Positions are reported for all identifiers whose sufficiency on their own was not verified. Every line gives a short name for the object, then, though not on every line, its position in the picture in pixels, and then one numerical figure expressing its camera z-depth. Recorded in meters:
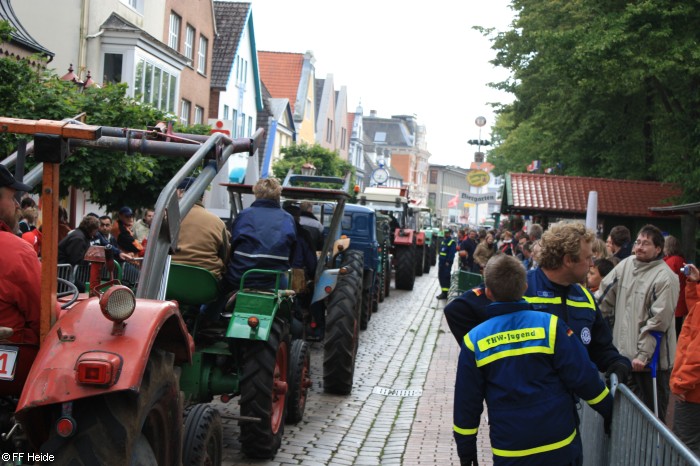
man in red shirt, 3.85
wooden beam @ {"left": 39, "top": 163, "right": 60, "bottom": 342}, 3.71
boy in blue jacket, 4.38
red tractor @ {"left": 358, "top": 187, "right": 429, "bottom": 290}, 25.47
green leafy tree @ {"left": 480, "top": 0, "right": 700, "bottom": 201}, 17.95
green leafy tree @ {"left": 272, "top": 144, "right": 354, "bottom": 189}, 48.06
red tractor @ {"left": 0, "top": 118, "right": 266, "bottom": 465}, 3.63
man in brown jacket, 6.96
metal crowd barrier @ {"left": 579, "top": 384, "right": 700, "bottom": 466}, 3.69
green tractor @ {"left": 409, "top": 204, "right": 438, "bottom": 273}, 31.95
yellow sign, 48.78
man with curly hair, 5.17
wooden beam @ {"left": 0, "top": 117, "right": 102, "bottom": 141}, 3.83
